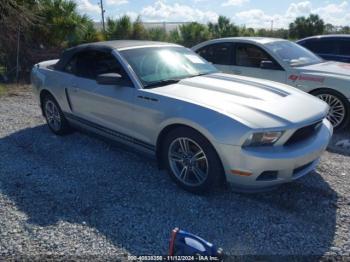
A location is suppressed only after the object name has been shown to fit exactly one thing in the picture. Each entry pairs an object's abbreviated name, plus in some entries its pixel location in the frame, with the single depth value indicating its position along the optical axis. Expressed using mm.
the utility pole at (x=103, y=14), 15238
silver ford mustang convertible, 3283
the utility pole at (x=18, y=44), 11512
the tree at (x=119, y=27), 14680
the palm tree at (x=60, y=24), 12469
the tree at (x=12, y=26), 11281
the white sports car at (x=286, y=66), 5695
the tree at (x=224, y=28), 17547
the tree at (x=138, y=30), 15162
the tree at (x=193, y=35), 16609
